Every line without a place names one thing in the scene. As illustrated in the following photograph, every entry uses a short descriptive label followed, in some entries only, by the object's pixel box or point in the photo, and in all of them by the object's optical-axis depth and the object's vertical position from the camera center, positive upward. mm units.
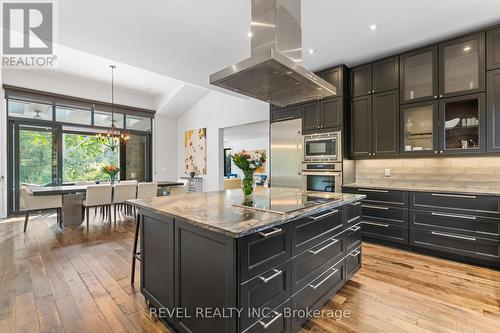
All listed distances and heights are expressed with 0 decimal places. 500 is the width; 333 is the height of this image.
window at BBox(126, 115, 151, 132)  7823 +1472
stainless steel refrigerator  4375 +234
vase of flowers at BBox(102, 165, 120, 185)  5320 -91
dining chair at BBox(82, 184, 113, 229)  4609 -591
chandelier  6570 +1082
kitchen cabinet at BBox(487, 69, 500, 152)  2850 +654
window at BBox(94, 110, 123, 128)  7068 +1470
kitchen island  1322 -635
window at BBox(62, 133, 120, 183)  6516 +254
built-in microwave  3852 +311
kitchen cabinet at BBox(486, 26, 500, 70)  2846 +1408
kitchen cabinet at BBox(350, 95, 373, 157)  3795 +637
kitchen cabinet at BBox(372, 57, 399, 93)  3561 +1389
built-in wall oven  3846 -190
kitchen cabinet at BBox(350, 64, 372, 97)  3801 +1384
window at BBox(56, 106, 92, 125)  6398 +1435
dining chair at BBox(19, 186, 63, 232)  4309 -659
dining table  4586 -748
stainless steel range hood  1901 +803
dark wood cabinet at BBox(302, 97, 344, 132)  3875 +872
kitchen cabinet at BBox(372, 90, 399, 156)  3559 +638
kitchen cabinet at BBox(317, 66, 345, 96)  3881 +1483
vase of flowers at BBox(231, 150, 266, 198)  2328 +18
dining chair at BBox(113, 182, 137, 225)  4977 -553
